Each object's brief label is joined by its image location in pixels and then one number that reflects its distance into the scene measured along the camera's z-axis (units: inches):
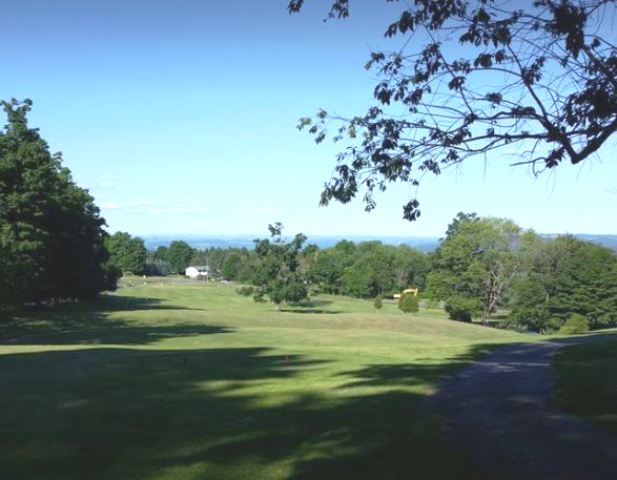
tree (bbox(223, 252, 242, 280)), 6909.5
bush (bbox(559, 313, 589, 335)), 3002.2
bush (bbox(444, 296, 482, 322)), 3390.7
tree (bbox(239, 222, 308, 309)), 2738.7
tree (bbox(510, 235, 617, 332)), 3221.0
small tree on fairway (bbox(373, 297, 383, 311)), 3462.1
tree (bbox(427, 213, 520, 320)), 3519.4
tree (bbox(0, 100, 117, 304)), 1673.1
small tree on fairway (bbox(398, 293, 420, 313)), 3265.3
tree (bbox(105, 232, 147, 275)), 6250.0
